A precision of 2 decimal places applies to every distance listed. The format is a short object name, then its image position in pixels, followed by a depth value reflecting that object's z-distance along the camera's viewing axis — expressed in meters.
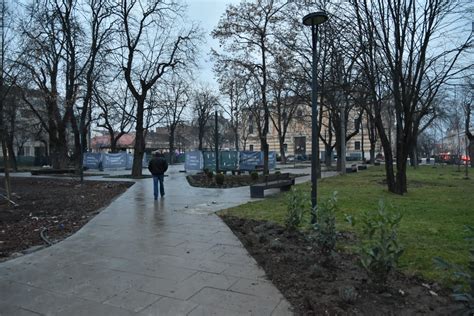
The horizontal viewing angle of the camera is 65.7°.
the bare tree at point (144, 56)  24.03
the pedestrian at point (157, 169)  13.10
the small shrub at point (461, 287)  3.18
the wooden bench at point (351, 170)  28.89
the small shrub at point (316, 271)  4.52
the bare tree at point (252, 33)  23.12
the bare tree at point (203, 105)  56.59
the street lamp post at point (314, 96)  6.93
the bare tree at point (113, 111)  42.84
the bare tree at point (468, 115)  35.80
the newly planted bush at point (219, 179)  18.16
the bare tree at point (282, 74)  20.52
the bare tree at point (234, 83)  25.64
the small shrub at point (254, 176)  19.78
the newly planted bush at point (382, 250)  3.91
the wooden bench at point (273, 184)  13.05
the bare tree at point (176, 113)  47.78
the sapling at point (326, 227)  5.12
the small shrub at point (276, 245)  5.81
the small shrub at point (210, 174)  19.73
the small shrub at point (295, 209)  6.81
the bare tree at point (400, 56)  12.54
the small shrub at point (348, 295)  3.74
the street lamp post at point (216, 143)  23.60
